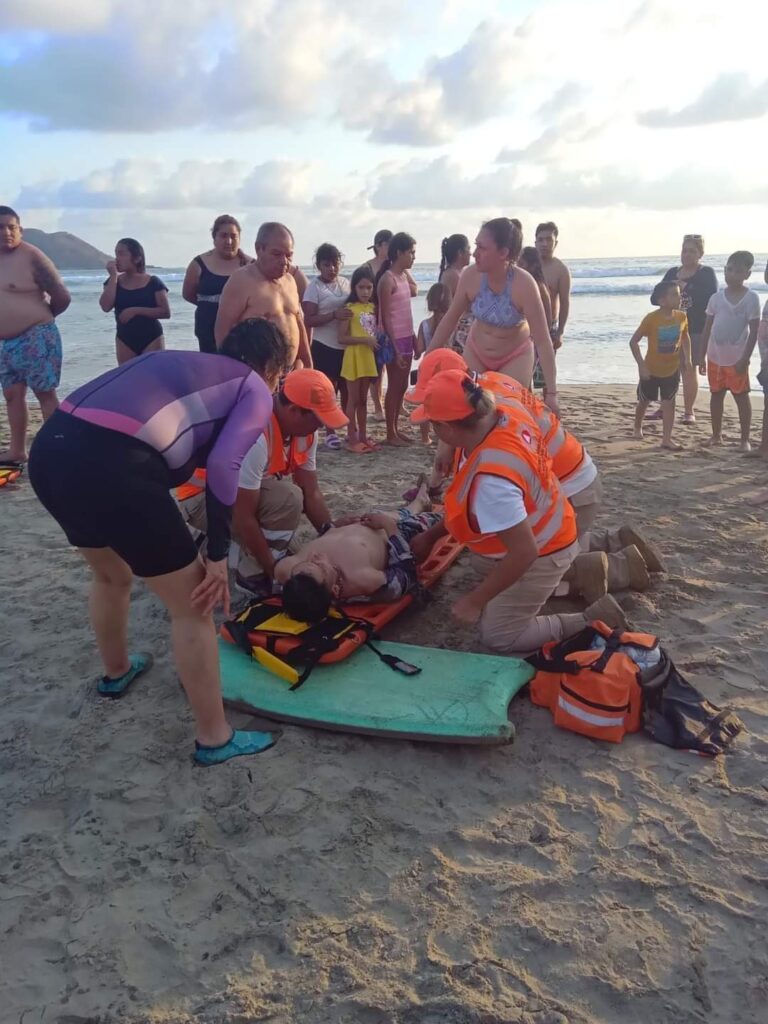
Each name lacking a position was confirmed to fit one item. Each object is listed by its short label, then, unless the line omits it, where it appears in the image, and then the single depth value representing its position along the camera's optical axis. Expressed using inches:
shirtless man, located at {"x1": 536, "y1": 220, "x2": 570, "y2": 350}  283.4
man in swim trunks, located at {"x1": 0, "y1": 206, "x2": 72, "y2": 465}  234.2
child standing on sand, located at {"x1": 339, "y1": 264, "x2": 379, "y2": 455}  270.1
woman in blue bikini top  180.4
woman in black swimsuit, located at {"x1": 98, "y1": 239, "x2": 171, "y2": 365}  257.6
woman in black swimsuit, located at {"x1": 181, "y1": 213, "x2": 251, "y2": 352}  228.2
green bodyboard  110.4
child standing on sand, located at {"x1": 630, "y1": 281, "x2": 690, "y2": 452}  274.5
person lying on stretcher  134.0
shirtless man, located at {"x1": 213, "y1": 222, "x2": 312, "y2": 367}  186.9
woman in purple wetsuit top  92.9
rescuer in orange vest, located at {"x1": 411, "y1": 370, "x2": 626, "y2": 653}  113.1
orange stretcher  127.0
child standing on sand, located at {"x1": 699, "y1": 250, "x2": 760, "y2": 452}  265.3
